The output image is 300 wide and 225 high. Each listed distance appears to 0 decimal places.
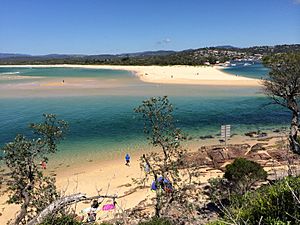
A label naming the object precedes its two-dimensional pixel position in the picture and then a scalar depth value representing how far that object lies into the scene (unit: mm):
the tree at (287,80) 13432
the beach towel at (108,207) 12305
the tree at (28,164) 8868
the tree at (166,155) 9726
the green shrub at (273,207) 6046
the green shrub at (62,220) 6654
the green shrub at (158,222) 8044
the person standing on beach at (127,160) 18324
